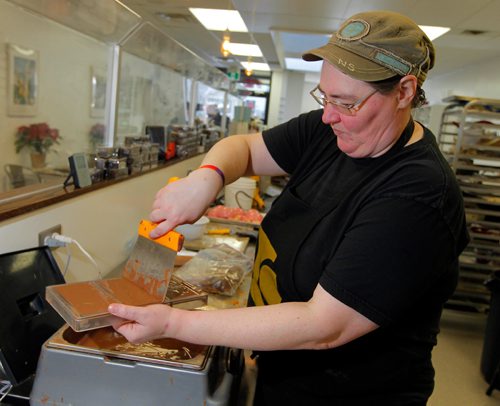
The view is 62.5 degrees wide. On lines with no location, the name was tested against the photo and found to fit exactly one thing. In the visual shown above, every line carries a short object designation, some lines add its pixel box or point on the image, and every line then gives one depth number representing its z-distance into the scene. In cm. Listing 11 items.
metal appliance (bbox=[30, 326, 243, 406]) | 79
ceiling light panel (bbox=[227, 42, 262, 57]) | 708
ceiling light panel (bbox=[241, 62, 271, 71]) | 940
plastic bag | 145
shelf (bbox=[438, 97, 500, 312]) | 329
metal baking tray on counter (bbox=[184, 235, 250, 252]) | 193
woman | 69
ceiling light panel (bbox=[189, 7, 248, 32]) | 499
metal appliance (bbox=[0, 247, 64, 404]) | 90
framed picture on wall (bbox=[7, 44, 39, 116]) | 224
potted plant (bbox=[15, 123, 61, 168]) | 234
